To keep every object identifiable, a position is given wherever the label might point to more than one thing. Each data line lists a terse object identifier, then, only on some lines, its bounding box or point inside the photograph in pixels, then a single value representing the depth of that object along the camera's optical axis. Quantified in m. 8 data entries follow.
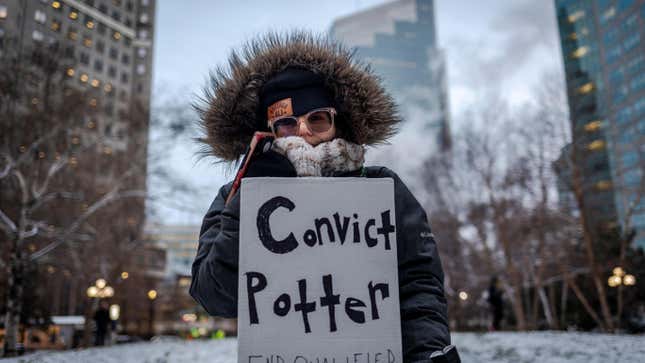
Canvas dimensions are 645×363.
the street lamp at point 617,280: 21.00
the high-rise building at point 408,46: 81.94
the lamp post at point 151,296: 30.38
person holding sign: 1.47
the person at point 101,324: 16.66
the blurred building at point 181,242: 103.91
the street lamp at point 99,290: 19.33
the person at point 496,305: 15.65
